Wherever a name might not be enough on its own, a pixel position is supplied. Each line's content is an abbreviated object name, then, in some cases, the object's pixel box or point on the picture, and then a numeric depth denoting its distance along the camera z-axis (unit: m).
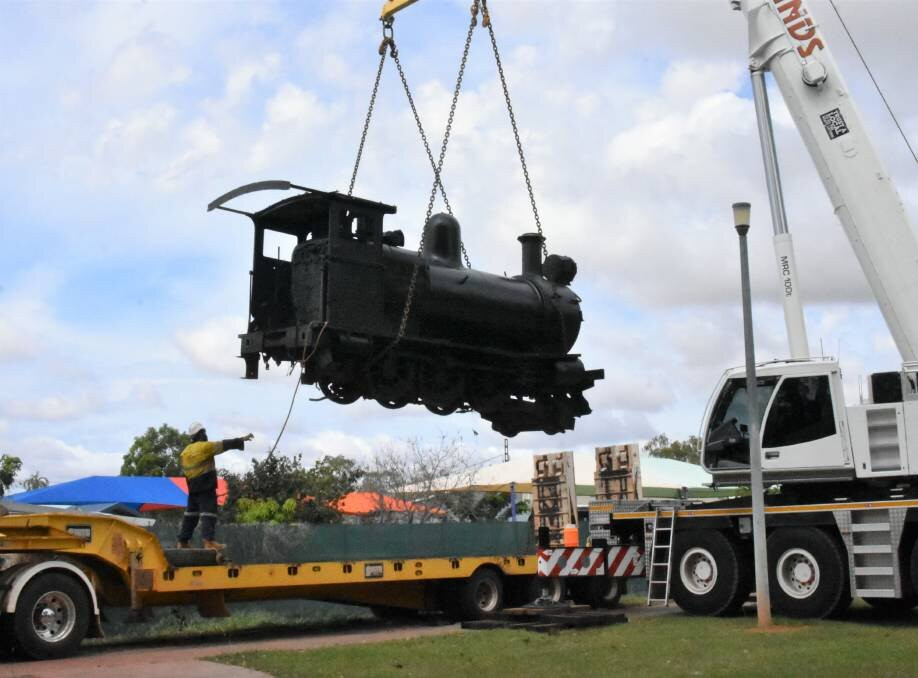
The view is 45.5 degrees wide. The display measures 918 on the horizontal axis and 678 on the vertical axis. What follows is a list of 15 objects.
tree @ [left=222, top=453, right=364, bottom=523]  22.14
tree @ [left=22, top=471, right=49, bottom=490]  52.41
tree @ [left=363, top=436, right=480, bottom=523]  34.34
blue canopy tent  24.98
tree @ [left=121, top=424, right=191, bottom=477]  53.50
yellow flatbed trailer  12.10
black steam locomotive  13.20
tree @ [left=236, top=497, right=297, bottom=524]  21.72
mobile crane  14.14
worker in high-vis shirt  13.37
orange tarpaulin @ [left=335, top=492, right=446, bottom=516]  32.78
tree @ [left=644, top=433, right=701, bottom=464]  68.19
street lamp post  13.50
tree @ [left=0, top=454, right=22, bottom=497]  45.03
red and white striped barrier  16.53
